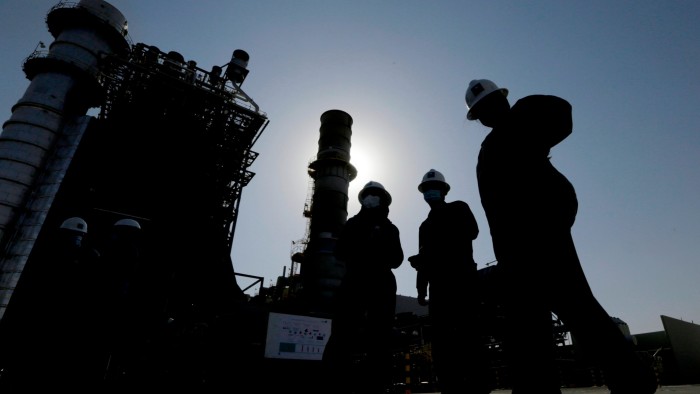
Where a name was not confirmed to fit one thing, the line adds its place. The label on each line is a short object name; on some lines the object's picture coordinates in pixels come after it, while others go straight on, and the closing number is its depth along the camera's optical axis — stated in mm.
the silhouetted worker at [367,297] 3627
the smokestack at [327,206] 20984
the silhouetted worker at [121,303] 4488
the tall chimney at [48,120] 17391
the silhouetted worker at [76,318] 3932
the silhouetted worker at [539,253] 1550
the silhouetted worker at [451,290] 3330
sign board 9477
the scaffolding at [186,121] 18734
